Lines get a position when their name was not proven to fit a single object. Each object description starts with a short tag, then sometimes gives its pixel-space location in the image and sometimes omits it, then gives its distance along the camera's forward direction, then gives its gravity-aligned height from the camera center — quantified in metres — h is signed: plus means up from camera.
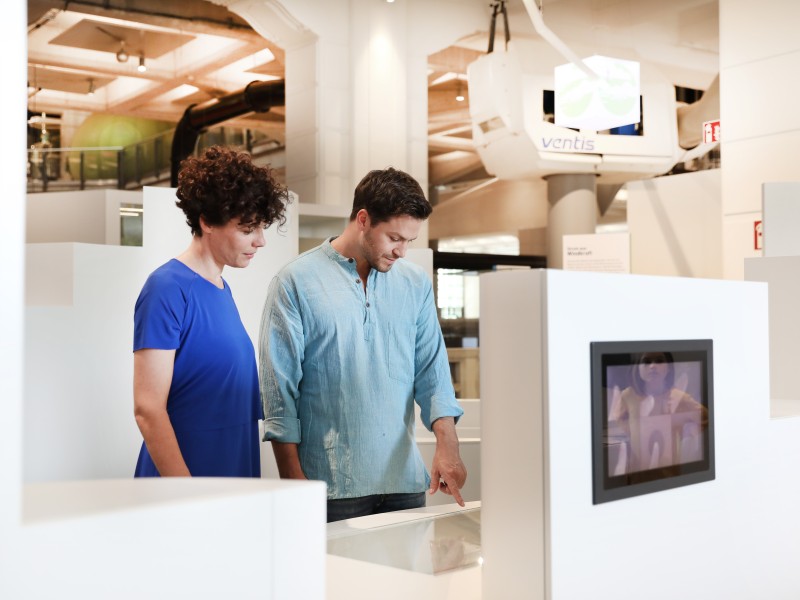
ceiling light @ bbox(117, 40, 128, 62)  8.64 +2.48
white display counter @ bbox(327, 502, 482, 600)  1.86 -0.52
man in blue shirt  2.26 -0.13
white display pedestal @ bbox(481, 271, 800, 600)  1.79 -0.31
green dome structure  9.35 +1.77
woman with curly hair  1.78 -0.05
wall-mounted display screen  1.89 -0.23
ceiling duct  8.43 +1.97
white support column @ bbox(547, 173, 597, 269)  7.51 +0.88
